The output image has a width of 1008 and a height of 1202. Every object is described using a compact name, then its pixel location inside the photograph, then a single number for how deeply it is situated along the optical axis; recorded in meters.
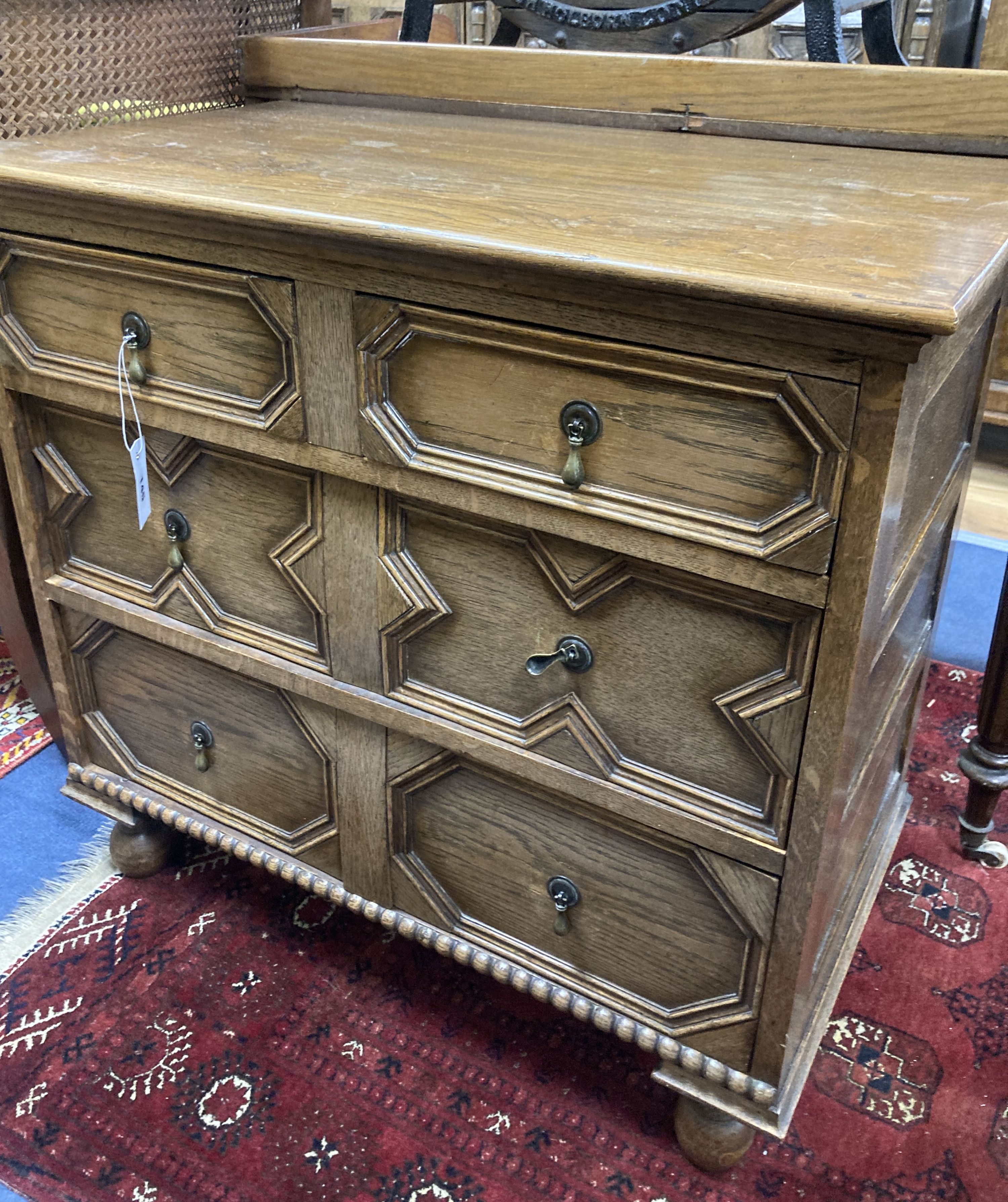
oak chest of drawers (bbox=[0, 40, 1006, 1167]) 0.69
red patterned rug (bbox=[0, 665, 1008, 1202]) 1.01
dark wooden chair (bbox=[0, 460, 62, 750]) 1.36
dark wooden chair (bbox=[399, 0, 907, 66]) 1.14
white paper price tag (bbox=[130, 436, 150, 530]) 0.98
